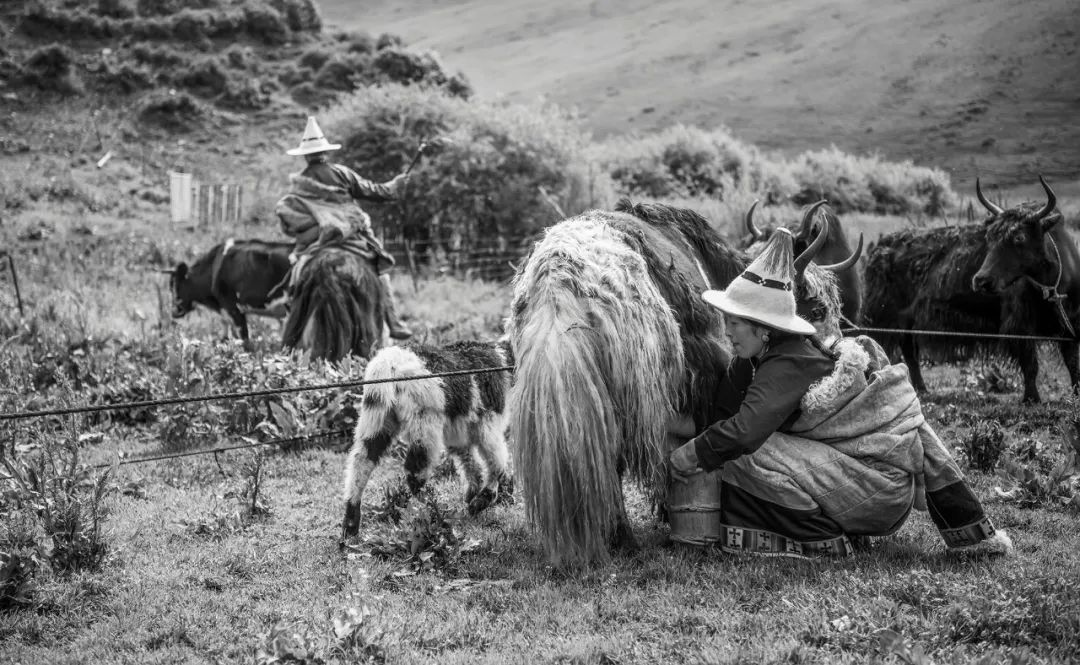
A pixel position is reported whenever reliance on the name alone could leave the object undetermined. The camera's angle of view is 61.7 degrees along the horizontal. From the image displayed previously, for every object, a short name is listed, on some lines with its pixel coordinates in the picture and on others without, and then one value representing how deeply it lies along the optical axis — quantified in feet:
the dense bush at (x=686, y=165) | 85.87
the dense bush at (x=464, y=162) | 66.33
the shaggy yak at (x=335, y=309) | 29.68
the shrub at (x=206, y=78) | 125.08
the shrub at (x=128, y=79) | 121.60
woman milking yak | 14.14
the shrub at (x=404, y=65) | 125.29
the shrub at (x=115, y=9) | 140.36
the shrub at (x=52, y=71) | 115.96
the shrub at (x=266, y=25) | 143.95
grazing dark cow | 41.45
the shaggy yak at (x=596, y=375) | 13.79
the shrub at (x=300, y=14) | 148.46
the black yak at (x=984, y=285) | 26.48
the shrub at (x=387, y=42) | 136.77
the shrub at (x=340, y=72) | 129.29
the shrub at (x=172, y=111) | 114.11
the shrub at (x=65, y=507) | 15.08
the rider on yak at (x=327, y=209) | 31.09
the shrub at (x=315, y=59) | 135.13
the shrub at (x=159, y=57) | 129.18
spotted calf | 17.34
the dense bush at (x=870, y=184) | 70.18
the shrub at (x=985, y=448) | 20.04
